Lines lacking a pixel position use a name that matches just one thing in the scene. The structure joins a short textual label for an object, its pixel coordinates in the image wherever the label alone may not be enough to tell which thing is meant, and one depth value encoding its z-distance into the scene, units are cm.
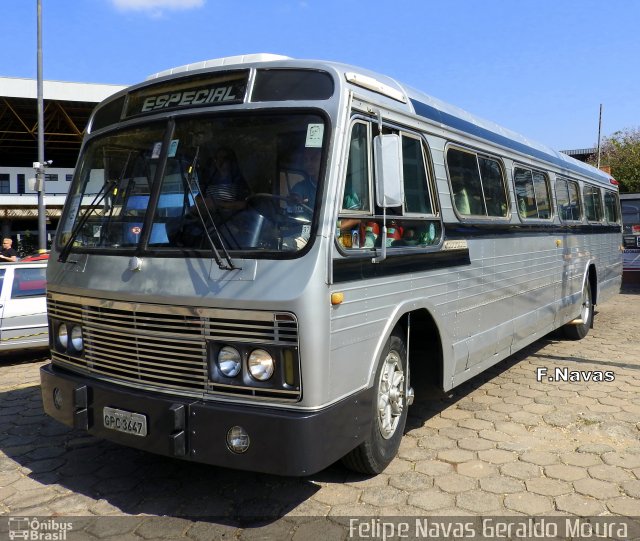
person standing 1175
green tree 3466
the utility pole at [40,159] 1730
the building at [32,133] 2681
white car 800
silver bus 326
